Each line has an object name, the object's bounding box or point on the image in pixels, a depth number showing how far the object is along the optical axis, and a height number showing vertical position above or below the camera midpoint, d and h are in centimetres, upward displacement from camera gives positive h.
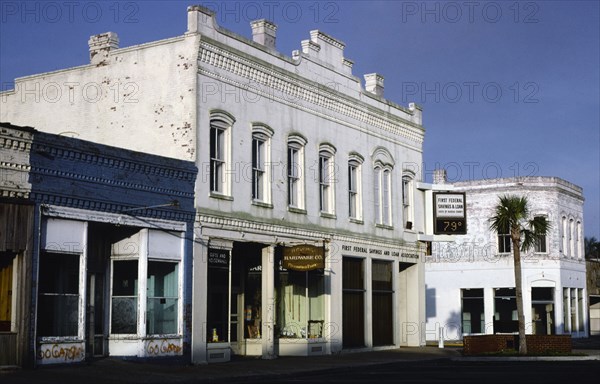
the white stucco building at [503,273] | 5091 +157
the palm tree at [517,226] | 3241 +275
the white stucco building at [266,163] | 2717 +474
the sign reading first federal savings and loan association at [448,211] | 3991 +396
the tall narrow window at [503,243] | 5169 +328
